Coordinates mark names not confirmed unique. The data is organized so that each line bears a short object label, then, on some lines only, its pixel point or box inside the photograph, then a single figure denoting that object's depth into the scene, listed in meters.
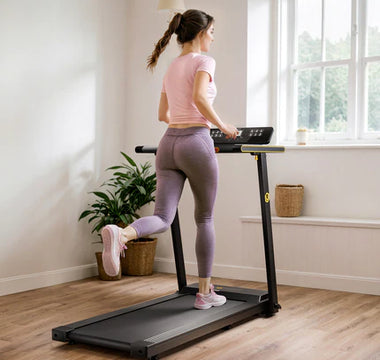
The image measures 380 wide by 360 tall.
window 4.48
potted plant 4.51
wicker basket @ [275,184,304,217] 4.36
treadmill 2.63
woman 2.95
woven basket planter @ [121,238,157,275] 4.60
